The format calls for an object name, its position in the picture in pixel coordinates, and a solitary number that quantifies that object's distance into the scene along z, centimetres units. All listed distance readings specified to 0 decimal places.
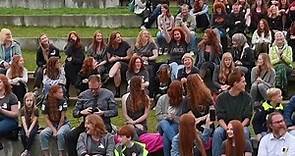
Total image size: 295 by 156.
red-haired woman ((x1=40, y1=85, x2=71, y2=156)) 1121
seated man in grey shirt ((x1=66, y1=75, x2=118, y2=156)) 1108
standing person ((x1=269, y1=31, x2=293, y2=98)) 1297
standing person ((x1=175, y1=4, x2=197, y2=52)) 1567
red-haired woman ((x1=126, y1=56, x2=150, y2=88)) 1277
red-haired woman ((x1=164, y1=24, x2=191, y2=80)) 1377
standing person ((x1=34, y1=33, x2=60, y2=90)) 1397
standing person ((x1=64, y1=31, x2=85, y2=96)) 1381
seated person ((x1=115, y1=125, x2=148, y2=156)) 1013
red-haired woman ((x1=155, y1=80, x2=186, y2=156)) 1078
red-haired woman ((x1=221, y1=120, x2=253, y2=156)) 962
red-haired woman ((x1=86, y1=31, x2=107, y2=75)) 1392
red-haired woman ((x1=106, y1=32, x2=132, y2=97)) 1383
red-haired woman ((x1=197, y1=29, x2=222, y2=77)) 1328
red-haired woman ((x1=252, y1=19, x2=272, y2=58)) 1419
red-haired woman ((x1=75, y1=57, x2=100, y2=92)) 1318
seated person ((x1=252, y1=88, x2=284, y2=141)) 1063
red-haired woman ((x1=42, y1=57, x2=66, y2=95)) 1291
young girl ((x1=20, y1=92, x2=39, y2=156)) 1126
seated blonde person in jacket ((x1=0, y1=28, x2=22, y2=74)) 1399
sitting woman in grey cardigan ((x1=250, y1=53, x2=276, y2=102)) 1212
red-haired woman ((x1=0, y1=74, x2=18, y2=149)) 1127
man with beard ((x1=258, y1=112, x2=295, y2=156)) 951
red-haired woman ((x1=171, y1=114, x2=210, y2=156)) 991
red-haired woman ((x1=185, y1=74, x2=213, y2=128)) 1091
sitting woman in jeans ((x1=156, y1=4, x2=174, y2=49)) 1510
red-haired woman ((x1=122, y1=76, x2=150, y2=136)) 1130
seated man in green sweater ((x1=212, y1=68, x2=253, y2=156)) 1058
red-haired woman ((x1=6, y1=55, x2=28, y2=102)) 1298
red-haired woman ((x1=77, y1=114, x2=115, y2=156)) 1030
